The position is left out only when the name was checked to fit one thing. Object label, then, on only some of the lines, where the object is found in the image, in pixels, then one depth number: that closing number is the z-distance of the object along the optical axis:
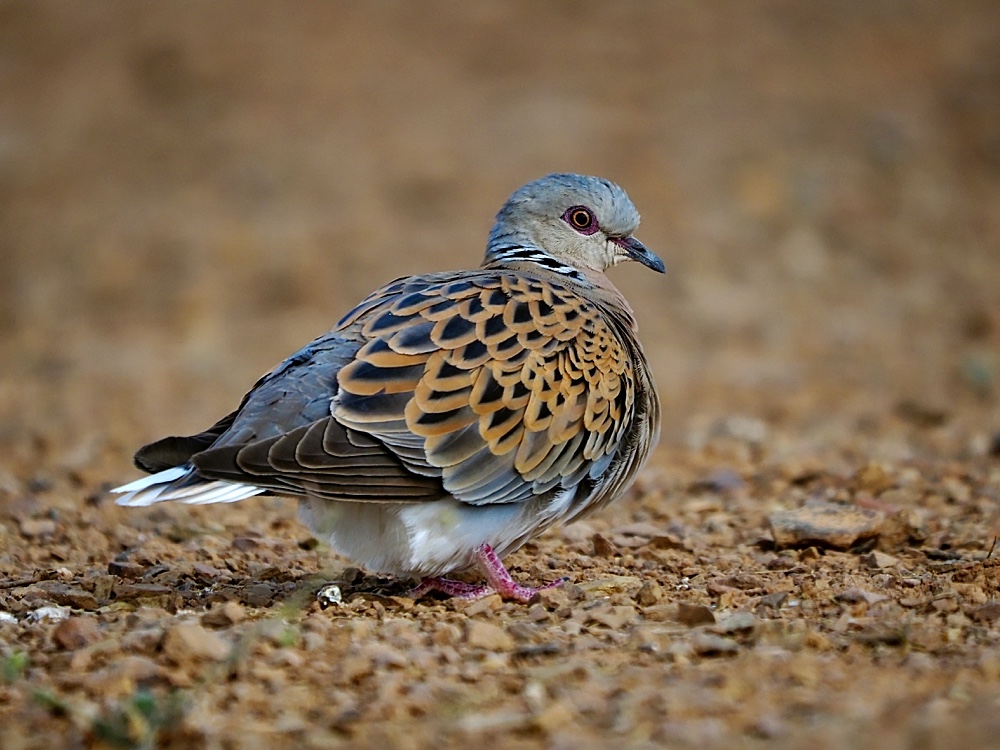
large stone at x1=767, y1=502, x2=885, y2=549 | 11.22
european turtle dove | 8.99
